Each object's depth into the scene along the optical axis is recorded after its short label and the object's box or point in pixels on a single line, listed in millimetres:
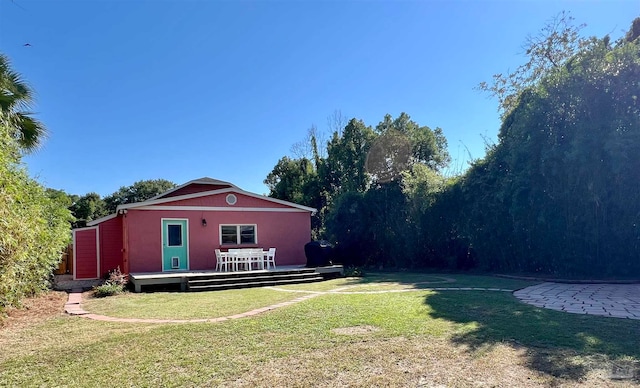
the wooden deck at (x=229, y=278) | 10461
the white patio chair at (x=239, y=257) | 12430
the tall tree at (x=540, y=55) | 16281
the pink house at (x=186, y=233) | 12516
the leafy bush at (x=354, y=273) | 12945
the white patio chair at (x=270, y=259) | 13116
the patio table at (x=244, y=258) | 12453
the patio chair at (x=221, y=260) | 12422
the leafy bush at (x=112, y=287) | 9661
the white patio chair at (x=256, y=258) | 12714
